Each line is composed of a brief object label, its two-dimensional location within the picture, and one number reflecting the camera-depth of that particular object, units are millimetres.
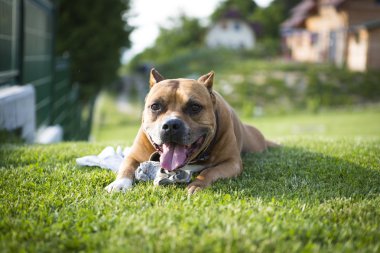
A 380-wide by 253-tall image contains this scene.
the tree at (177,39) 48250
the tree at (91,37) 16172
